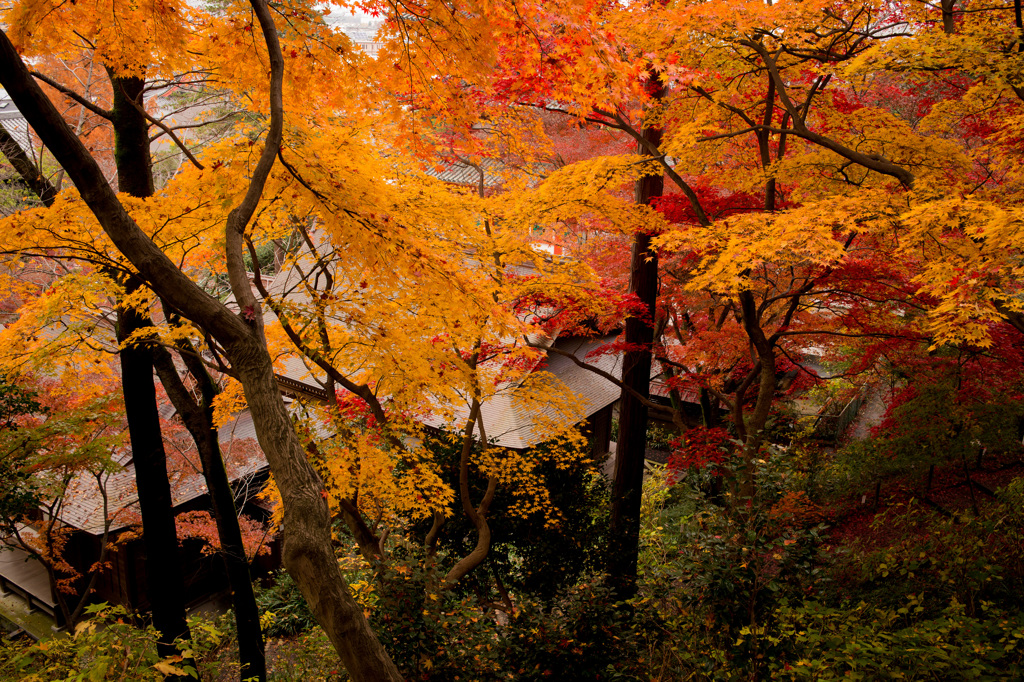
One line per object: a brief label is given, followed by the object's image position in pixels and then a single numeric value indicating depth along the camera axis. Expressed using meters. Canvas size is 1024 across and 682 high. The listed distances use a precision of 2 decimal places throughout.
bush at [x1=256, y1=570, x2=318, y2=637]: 9.91
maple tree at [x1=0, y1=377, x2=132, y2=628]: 5.67
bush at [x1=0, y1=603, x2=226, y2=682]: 3.58
